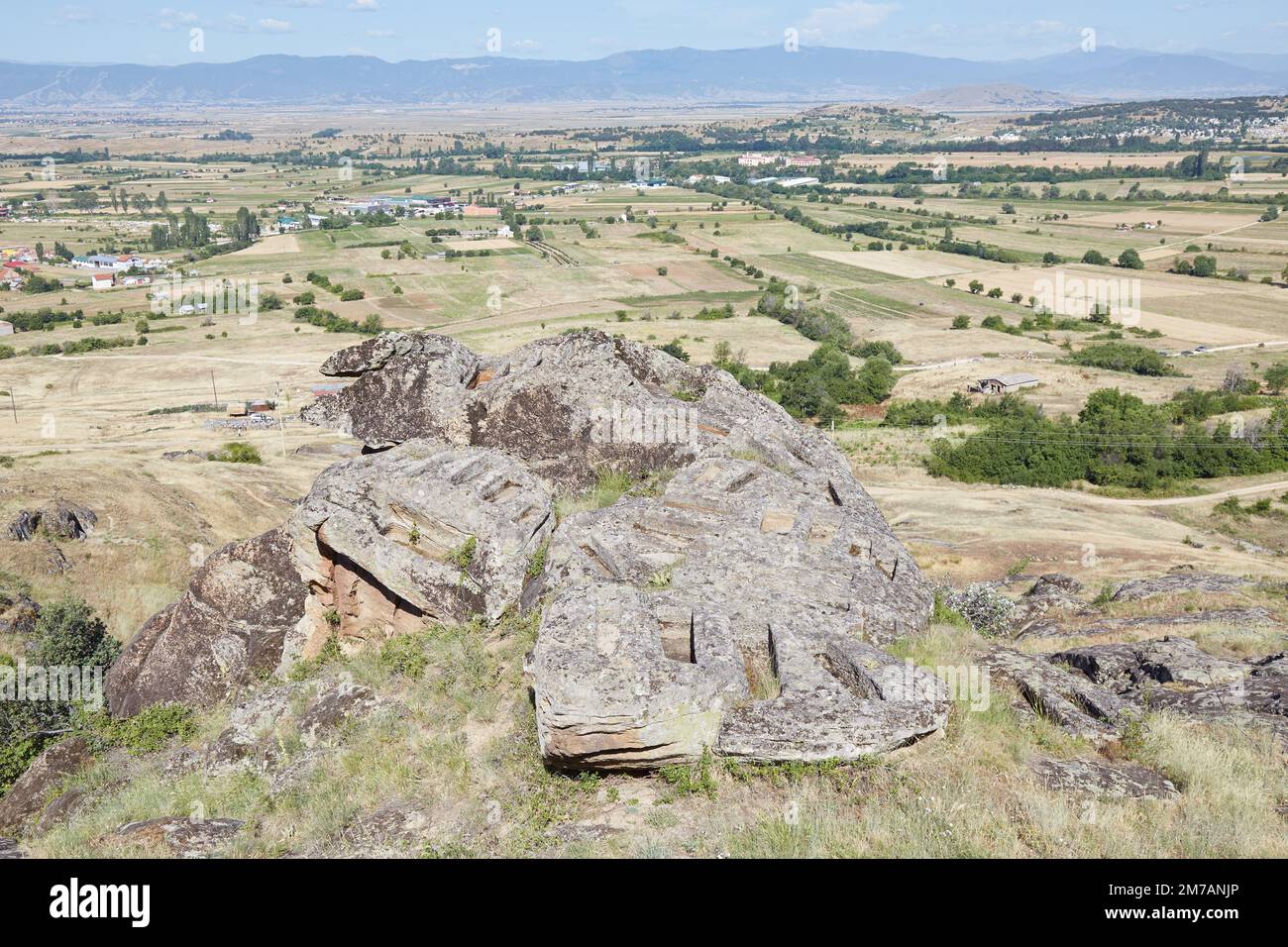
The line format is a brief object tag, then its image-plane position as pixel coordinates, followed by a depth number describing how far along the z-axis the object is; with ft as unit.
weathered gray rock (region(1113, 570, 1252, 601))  73.10
